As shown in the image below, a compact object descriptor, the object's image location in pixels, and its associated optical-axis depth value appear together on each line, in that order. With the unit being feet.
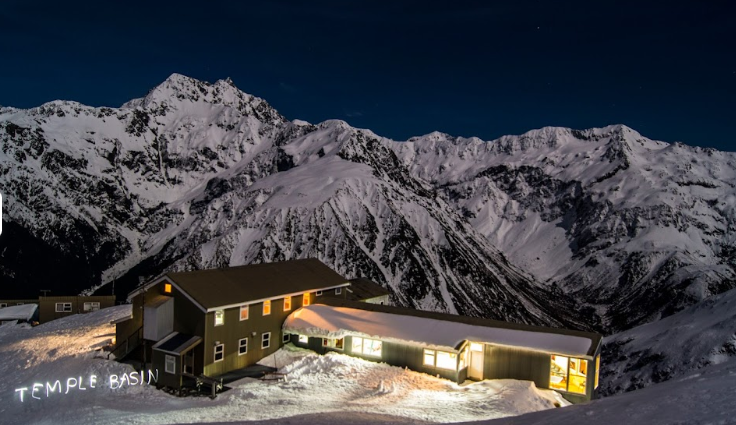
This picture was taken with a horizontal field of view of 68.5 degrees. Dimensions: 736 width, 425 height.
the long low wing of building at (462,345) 112.16
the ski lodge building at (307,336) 114.42
